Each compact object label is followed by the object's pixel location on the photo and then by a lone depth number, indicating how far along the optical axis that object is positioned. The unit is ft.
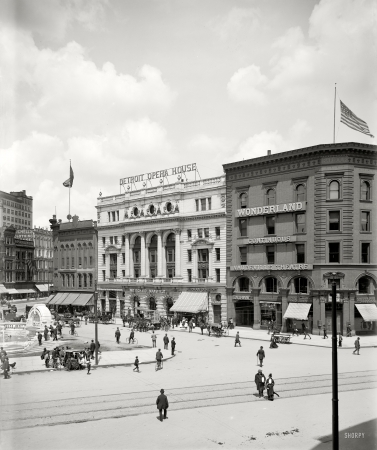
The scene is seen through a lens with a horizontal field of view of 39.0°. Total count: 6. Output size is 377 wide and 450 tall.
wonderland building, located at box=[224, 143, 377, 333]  185.06
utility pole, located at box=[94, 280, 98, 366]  123.32
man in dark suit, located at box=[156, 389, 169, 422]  76.48
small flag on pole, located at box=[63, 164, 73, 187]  273.05
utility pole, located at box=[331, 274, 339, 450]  52.59
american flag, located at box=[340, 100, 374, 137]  155.94
